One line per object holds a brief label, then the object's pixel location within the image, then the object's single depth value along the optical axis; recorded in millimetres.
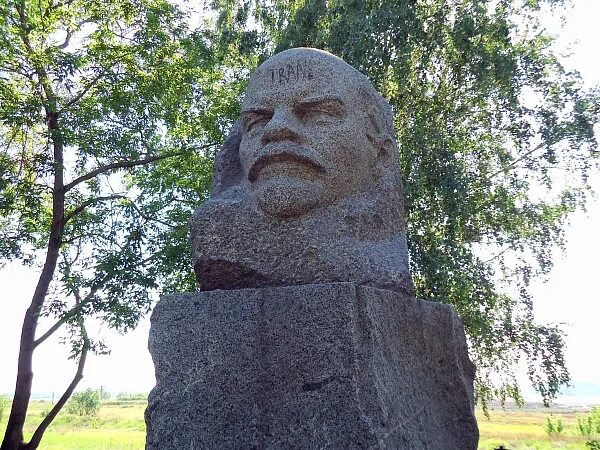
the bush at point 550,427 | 9720
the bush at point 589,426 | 9672
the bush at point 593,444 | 7020
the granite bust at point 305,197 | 2562
